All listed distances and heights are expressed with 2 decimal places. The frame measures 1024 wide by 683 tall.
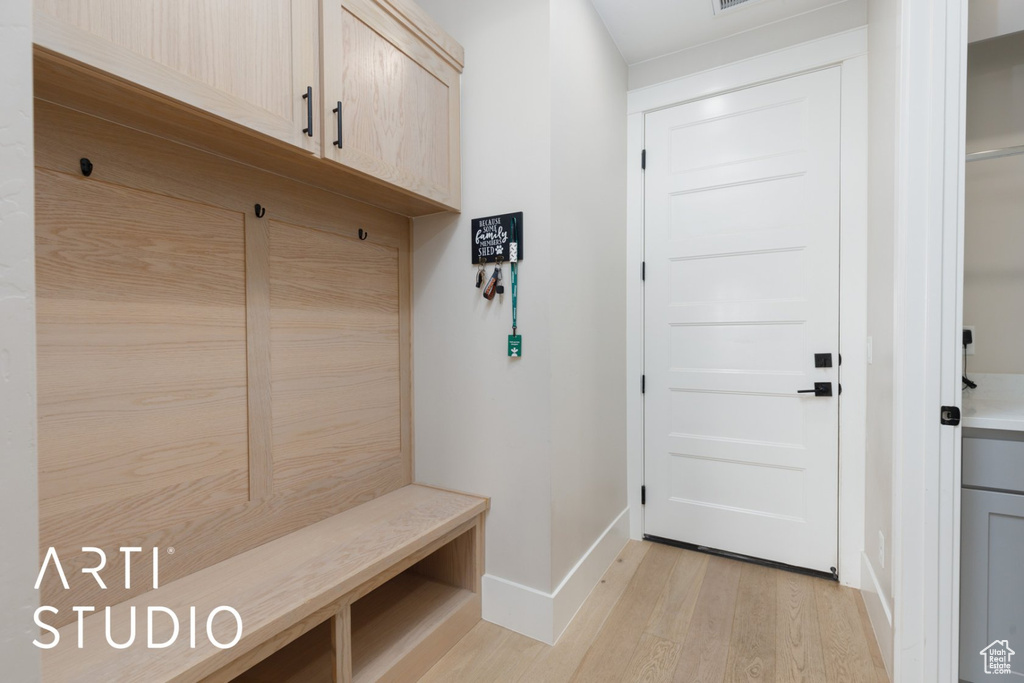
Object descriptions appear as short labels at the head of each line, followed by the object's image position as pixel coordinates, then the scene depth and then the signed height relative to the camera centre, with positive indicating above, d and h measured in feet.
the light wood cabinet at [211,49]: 2.93 +2.12
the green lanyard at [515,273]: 5.78 +0.78
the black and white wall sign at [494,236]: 5.83 +1.27
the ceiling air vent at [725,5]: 6.90 +5.00
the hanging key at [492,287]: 5.91 +0.61
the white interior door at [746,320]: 7.10 +0.21
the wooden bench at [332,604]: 3.25 -2.25
